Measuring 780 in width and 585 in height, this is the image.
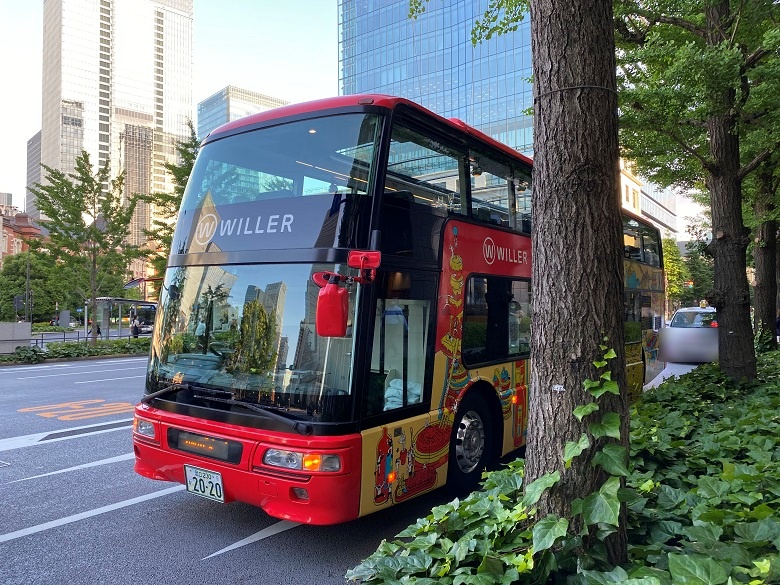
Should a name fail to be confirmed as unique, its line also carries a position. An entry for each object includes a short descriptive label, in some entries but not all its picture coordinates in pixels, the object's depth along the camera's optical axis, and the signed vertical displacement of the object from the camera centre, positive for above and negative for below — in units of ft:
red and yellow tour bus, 12.91 -0.13
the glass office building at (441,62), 187.73 +91.91
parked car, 56.18 -2.74
